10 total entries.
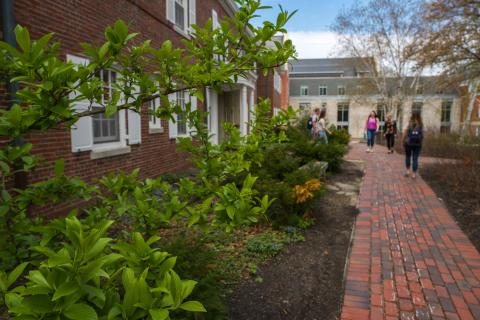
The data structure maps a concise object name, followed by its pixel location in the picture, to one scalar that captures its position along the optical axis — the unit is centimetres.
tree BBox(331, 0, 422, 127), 2748
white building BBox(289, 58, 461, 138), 5066
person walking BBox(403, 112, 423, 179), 906
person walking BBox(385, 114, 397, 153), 1638
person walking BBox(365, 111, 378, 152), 1598
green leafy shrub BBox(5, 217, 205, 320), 96
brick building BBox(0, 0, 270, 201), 538
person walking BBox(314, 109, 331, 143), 1301
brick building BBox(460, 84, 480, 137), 4377
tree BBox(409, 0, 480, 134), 1150
